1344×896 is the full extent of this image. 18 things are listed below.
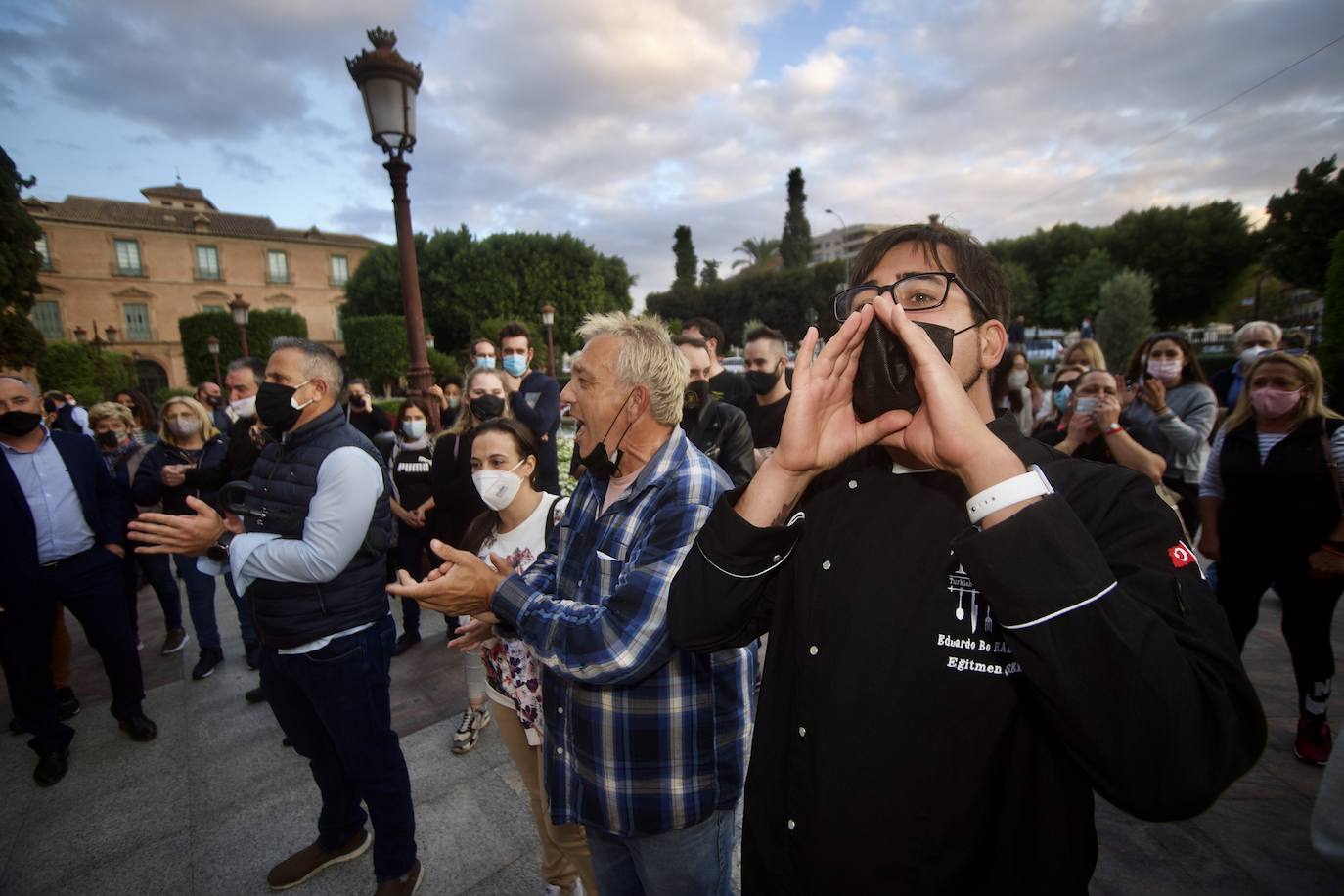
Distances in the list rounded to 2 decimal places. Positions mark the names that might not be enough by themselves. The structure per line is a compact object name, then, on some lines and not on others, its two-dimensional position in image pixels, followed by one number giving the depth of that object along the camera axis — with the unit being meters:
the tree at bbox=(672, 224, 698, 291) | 68.12
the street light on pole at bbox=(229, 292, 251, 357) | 14.21
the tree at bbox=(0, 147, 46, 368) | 17.20
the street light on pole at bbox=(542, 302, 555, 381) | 19.33
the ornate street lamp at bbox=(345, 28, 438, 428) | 5.65
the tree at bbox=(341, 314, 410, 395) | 34.12
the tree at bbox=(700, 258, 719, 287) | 70.62
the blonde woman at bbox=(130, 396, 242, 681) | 4.39
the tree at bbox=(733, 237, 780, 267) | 61.47
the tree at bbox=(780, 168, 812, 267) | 59.06
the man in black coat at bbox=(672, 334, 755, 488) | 4.29
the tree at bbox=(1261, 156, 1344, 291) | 23.14
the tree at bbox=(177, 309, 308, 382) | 34.66
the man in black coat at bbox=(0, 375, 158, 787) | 3.39
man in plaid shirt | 1.55
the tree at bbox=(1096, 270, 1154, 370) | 27.95
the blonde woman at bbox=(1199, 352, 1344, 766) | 3.09
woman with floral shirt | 2.32
